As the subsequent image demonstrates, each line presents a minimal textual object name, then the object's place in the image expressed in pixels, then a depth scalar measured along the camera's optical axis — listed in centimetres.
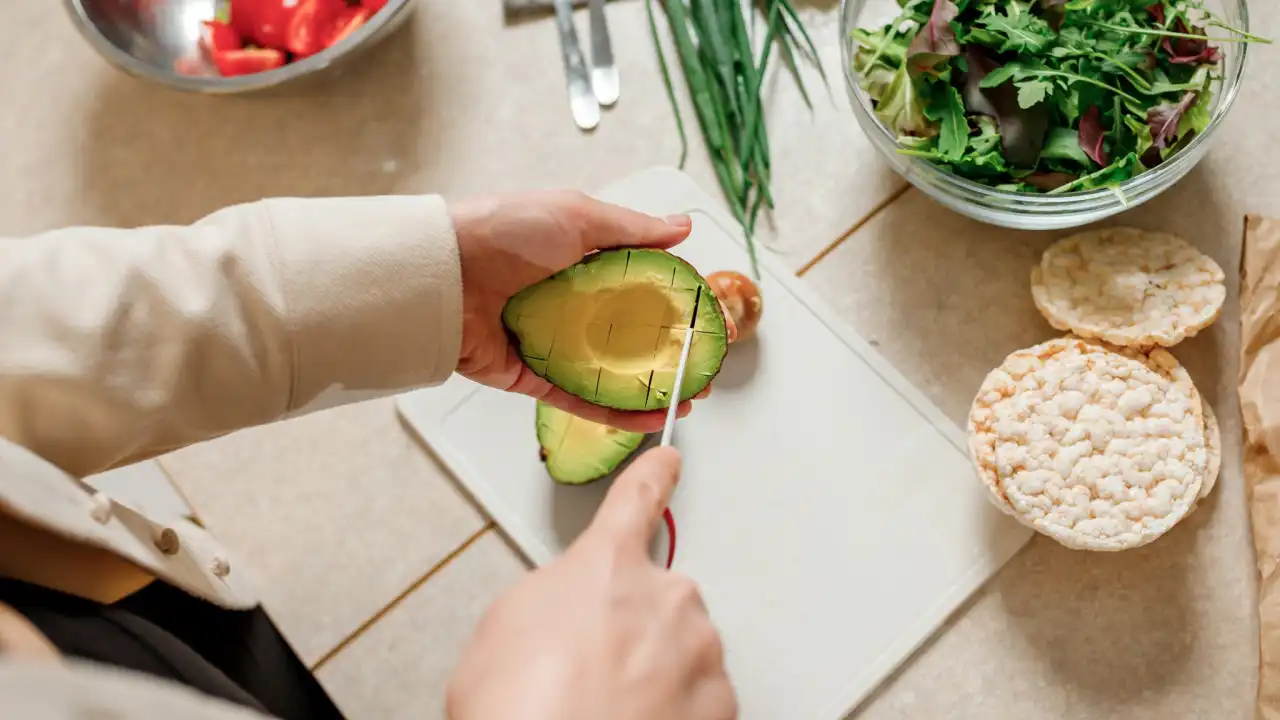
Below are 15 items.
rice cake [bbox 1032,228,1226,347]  80
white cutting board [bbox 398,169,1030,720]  81
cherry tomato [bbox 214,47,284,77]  94
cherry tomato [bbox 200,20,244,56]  96
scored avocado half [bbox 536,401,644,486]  81
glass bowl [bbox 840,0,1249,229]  76
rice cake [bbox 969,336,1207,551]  74
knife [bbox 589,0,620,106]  97
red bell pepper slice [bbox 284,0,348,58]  93
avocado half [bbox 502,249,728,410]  68
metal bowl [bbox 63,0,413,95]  88
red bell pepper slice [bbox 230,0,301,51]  94
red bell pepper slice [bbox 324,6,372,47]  94
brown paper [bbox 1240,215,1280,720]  75
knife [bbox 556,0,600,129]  97
